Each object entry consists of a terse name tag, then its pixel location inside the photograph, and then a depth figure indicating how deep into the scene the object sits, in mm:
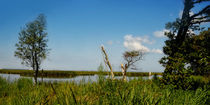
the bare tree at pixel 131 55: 32531
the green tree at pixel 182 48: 7633
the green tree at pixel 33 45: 27516
